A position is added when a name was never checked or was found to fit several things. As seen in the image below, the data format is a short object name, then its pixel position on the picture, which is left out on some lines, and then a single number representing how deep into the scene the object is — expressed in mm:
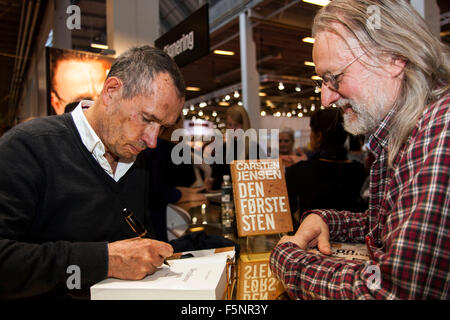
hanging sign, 2592
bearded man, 615
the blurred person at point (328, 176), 2443
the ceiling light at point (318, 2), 3710
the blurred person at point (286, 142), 3994
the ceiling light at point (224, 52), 7771
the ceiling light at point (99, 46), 3607
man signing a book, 888
